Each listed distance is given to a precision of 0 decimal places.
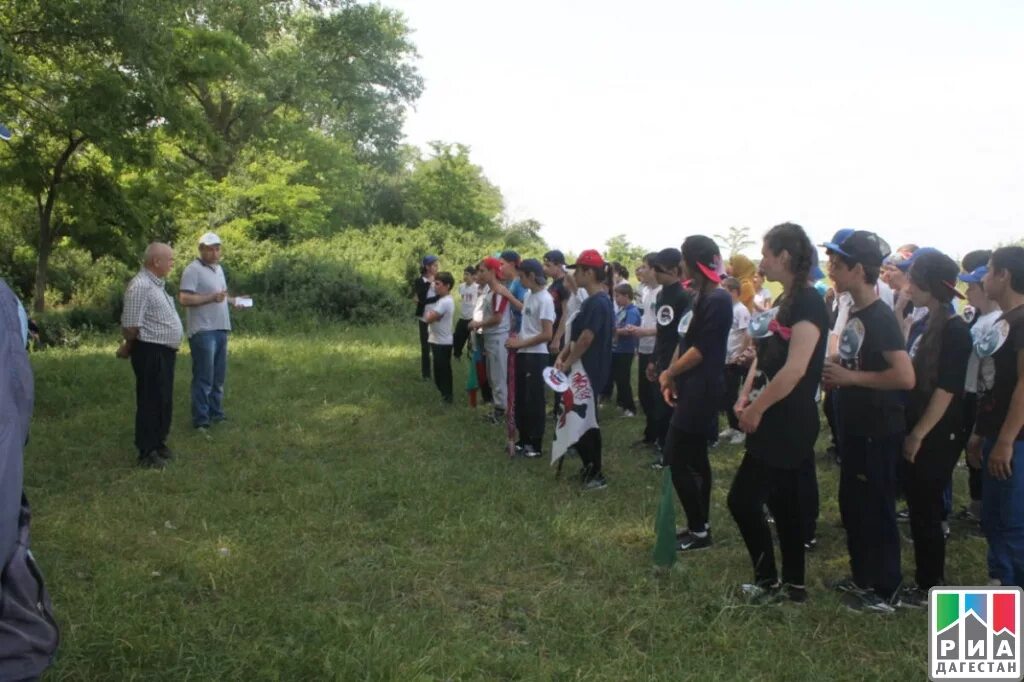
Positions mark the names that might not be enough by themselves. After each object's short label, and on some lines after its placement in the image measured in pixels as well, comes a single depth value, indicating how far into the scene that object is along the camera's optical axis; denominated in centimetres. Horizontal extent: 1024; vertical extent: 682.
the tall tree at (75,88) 923
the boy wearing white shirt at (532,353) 675
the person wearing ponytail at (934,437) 395
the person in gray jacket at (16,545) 160
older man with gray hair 632
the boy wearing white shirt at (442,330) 915
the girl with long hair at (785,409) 362
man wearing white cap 748
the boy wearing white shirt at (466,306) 1024
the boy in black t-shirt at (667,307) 575
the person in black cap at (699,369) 457
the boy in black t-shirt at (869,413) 365
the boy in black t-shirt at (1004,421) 367
